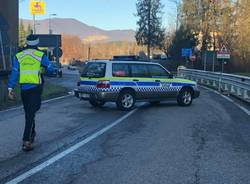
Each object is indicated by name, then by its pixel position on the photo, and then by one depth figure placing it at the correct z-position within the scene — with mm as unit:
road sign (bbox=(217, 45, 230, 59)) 16260
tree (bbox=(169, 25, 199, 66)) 40369
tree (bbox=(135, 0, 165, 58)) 52739
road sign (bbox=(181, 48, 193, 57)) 35899
